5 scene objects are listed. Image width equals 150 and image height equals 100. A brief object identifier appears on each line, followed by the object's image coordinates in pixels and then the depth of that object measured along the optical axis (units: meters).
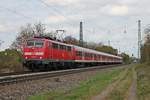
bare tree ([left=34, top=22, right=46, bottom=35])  83.88
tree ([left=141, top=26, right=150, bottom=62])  75.57
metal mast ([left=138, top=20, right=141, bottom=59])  81.90
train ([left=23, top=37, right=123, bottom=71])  38.91
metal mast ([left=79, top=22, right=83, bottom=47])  74.81
